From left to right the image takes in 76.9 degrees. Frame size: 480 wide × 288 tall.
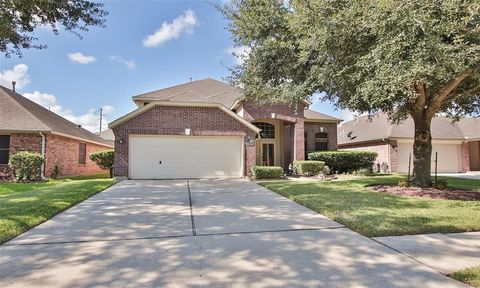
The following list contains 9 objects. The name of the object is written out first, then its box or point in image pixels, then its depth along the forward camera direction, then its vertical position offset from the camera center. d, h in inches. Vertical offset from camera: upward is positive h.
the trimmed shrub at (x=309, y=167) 690.2 -15.8
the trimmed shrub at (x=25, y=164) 567.9 -5.6
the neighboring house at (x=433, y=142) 860.2 +54.4
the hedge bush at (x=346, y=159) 770.2 +2.7
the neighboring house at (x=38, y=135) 601.0 +54.9
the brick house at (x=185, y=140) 584.1 +41.9
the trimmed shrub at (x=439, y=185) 429.4 -36.0
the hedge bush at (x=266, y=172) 599.5 -23.6
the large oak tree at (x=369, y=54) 271.0 +119.0
